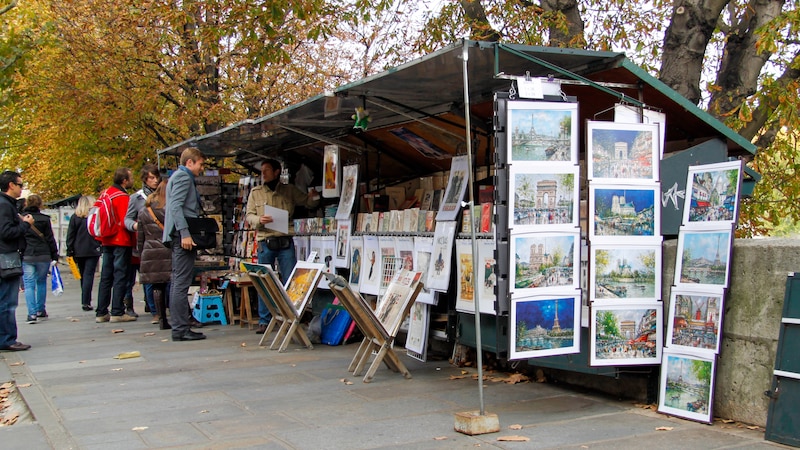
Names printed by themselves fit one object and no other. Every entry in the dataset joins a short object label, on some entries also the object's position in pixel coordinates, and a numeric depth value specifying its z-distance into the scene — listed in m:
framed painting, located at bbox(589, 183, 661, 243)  5.37
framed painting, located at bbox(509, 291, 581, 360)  5.21
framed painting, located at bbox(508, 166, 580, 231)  5.24
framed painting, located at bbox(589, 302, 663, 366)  5.32
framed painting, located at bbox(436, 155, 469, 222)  6.84
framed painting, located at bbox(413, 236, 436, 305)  7.04
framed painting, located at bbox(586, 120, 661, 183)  5.38
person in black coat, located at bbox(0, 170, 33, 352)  8.52
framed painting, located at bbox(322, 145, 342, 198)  9.34
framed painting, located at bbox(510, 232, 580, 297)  5.23
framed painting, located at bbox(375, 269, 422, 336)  6.62
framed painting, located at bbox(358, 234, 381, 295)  8.19
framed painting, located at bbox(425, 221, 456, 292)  6.78
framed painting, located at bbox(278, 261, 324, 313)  8.24
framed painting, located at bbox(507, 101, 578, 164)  5.21
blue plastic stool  11.05
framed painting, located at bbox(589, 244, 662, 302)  5.34
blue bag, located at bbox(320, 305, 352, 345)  8.80
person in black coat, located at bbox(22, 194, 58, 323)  11.65
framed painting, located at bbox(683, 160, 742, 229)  5.04
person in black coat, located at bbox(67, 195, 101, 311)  13.05
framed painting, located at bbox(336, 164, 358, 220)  8.87
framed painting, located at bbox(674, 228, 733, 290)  5.02
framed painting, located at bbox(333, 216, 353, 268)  8.83
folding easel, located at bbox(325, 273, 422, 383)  6.29
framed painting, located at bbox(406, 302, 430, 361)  7.19
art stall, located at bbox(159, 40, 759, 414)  5.18
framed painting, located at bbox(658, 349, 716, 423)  4.98
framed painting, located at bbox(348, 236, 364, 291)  8.56
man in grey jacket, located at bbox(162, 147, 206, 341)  8.91
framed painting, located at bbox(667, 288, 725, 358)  5.01
